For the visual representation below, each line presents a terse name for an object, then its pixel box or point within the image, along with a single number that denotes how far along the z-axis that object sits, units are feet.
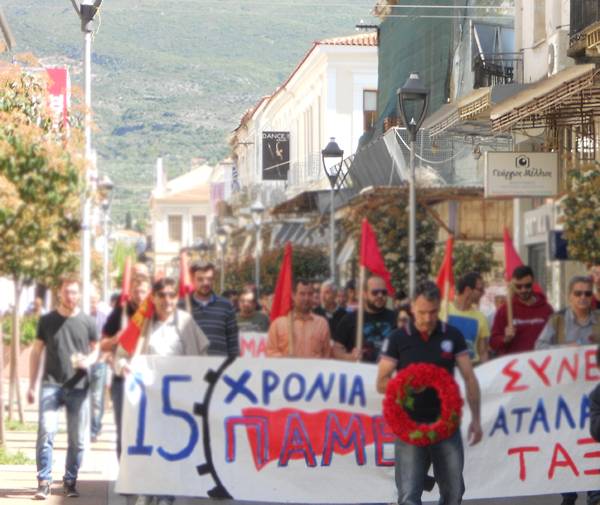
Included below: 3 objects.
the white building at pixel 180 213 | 228.02
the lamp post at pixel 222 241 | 158.71
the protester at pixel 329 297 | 65.82
